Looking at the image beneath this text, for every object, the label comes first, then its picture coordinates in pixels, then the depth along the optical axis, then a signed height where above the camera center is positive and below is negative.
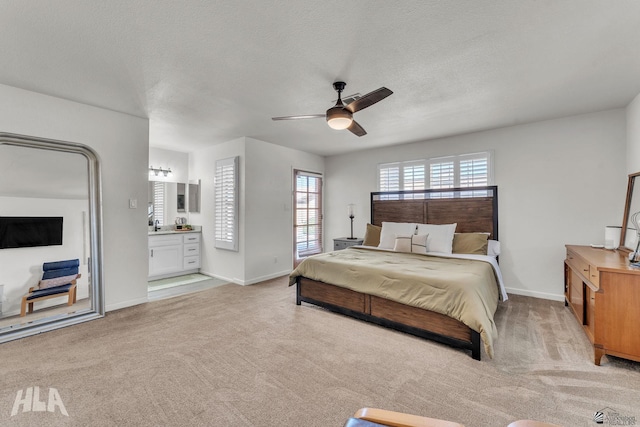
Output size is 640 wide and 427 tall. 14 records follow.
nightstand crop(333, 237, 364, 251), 5.46 -0.64
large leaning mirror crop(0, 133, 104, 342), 3.02 -0.30
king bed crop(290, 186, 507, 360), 2.65 -0.69
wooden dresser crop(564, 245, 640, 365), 2.28 -0.82
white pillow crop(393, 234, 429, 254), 4.19 -0.51
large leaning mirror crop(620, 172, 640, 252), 3.16 -0.08
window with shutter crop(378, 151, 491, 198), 4.68 +0.68
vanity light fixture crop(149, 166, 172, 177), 5.70 +0.81
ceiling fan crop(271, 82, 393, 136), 2.50 +0.96
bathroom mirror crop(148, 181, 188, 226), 5.70 +0.18
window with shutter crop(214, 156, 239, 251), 5.09 +0.12
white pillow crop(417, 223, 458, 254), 4.24 -0.41
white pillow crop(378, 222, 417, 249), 4.60 -0.36
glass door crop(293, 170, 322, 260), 6.08 -0.08
